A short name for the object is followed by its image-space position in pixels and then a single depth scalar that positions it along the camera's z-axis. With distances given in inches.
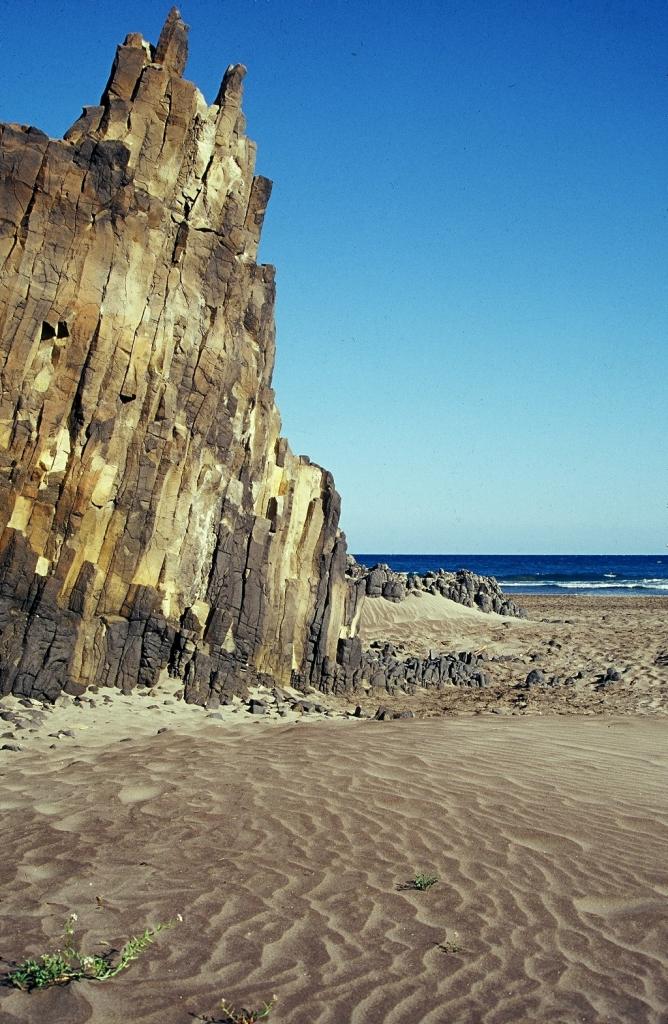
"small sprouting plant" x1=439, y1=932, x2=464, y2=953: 218.8
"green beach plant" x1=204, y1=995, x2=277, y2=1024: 180.5
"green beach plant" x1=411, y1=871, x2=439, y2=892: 262.4
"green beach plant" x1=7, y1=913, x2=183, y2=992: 191.6
